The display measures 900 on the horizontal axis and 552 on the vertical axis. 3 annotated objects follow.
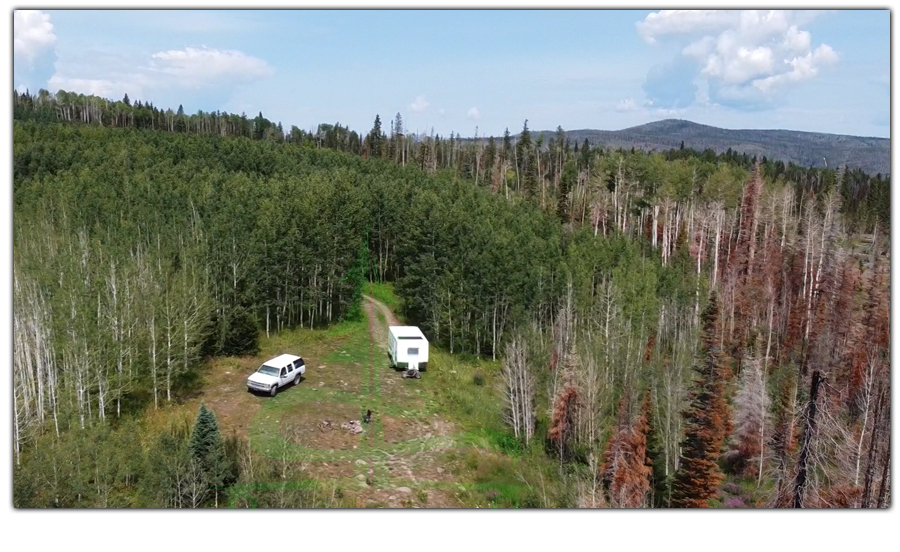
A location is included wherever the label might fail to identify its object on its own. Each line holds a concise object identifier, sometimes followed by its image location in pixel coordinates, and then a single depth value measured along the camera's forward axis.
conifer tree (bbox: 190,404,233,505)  22.08
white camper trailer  38.69
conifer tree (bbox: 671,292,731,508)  26.77
